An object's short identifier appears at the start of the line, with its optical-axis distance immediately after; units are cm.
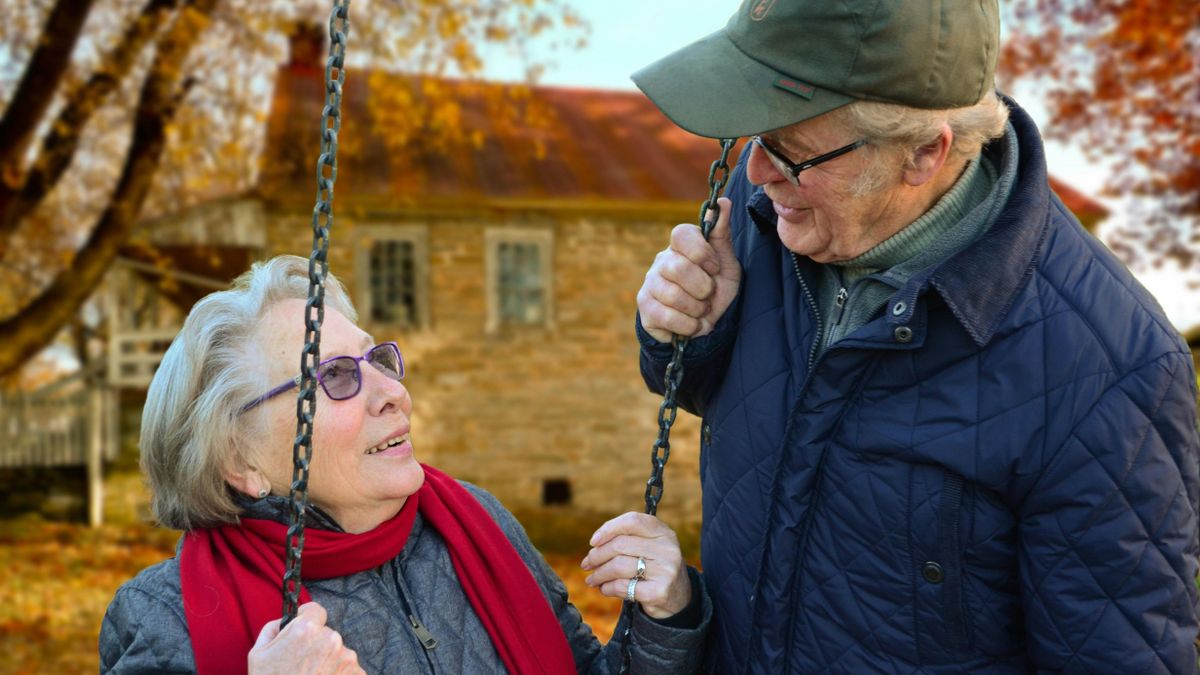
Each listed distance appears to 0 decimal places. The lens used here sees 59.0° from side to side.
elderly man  174
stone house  1425
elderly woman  214
